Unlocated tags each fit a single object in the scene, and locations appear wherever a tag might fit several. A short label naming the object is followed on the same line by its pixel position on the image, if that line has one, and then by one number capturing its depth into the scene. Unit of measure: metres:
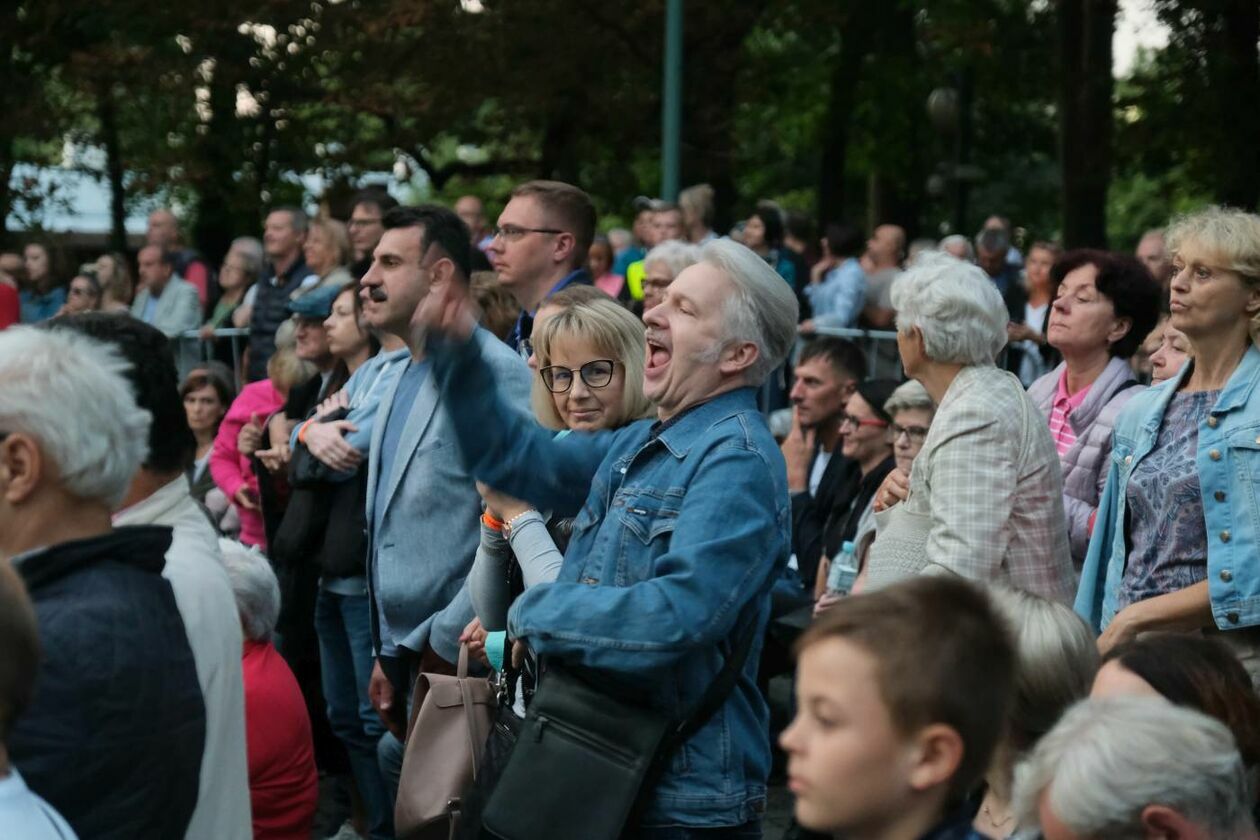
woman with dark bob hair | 5.94
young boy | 2.75
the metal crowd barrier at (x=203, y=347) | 12.79
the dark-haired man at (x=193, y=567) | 3.47
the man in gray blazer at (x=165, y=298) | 14.11
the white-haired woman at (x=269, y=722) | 5.45
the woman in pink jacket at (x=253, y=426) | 8.80
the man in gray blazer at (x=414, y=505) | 5.81
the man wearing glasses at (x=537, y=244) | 6.54
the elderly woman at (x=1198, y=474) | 4.66
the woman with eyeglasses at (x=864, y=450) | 7.78
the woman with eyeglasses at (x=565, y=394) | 4.87
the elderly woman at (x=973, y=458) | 4.88
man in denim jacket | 3.66
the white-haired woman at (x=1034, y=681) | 3.56
